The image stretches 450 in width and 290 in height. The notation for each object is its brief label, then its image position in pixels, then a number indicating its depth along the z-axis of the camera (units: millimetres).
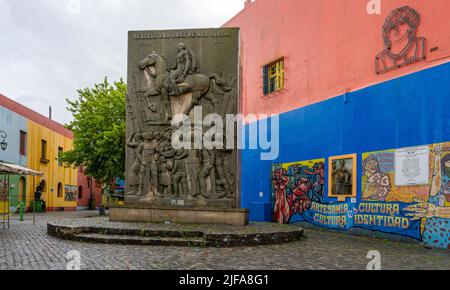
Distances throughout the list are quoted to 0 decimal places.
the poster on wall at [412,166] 11375
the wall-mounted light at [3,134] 22653
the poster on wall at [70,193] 36531
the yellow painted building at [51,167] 29688
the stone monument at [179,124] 12688
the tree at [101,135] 21641
